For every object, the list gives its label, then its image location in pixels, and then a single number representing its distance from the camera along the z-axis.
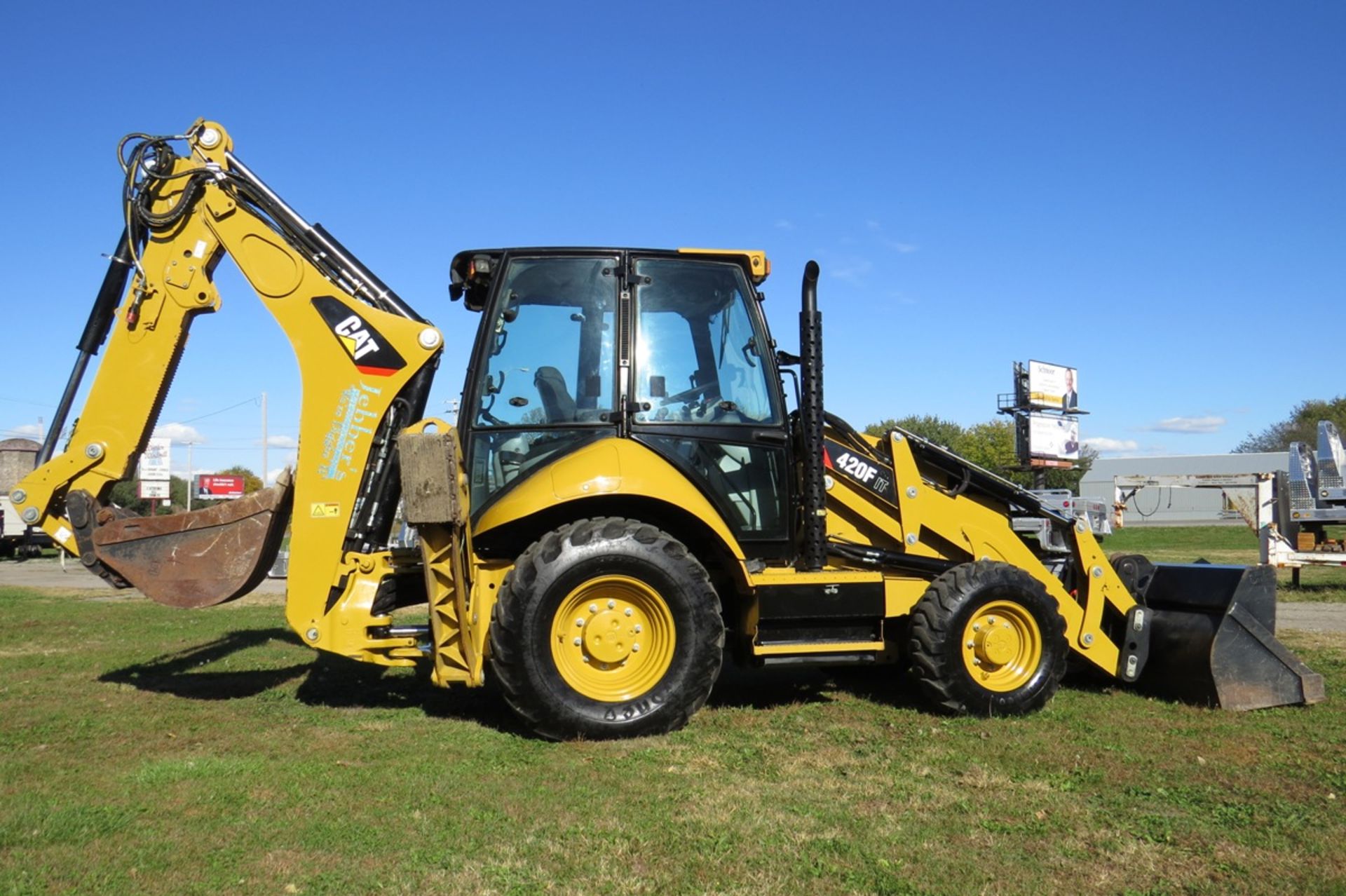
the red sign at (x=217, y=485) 68.19
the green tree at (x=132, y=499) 42.00
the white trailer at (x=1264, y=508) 15.91
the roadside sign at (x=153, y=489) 43.00
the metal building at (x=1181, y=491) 60.03
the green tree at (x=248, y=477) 68.56
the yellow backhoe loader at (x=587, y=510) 5.91
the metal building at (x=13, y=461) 35.75
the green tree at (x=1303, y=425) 67.96
